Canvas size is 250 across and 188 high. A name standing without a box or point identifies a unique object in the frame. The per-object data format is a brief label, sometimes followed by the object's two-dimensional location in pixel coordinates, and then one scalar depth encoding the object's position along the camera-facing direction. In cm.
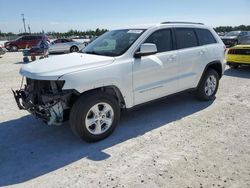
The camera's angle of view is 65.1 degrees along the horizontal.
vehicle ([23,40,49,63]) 1339
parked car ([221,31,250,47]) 1580
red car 2102
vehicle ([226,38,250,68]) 741
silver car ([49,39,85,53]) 1673
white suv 292
